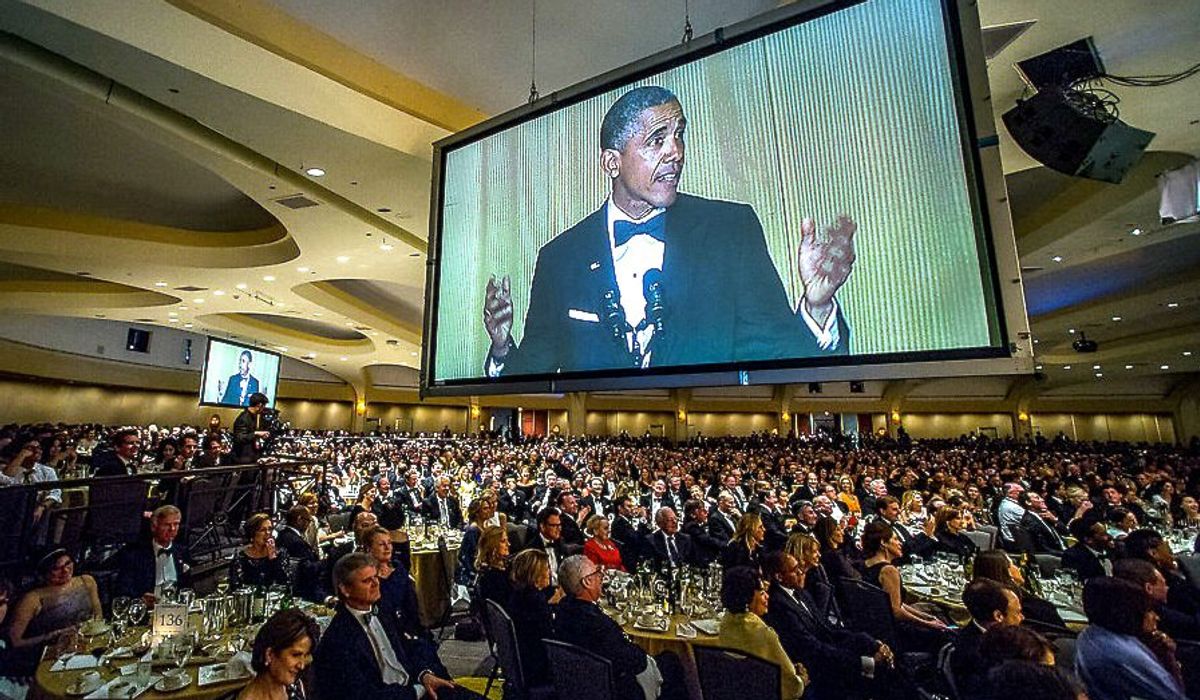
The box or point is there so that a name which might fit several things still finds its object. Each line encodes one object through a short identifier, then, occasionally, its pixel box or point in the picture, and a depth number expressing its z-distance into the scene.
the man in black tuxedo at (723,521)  7.56
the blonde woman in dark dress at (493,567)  4.64
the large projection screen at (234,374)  18.95
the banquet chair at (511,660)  3.50
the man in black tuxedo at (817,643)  3.46
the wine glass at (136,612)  3.62
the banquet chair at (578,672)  2.81
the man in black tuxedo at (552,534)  5.97
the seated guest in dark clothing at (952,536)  6.26
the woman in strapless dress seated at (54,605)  3.58
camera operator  8.44
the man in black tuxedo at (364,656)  2.86
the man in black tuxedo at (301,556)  4.71
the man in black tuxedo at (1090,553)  5.20
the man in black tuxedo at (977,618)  3.01
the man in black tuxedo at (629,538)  6.55
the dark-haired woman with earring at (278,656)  2.32
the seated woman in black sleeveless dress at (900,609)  4.48
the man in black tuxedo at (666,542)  6.52
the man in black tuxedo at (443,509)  8.70
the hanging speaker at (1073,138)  4.79
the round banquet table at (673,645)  3.77
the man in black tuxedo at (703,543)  6.91
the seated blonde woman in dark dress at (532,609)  3.79
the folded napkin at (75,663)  3.00
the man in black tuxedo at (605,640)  3.33
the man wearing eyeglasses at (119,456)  8.09
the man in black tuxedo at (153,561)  4.50
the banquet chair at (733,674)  2.63
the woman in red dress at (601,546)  5.74
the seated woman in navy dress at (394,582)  4.35
